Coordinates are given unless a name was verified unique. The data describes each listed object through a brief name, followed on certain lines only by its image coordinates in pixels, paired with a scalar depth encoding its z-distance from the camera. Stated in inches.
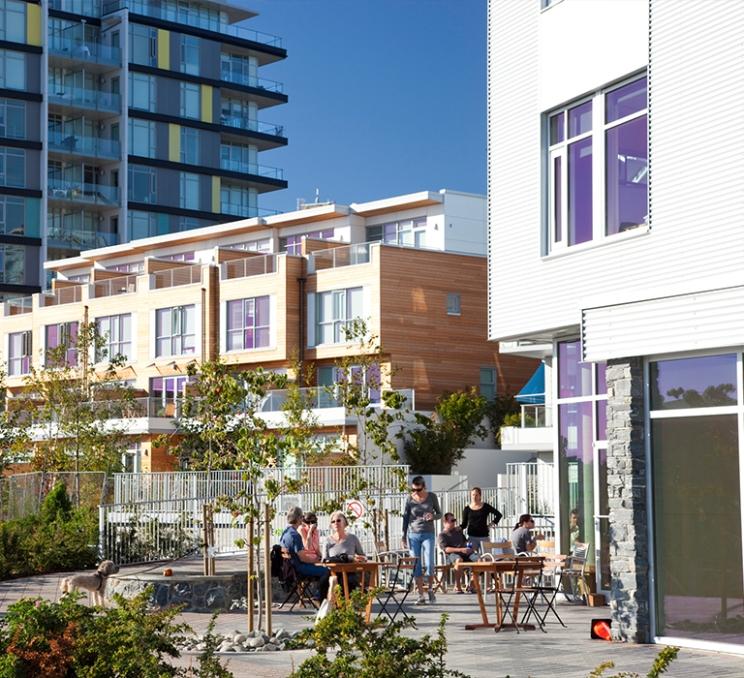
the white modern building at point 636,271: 580.4
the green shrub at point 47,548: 1075.9
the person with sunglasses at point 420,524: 842.8
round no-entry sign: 1000.0
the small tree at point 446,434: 2097.7
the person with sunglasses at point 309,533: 853.8
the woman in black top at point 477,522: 905.5
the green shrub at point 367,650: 373.7
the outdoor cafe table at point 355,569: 735.7
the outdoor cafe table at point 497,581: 668.7
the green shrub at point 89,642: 429.7
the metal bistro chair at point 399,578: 783.7
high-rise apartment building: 3567.9
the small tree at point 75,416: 1811.0
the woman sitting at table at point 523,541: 839.1
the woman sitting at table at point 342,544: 799.1
